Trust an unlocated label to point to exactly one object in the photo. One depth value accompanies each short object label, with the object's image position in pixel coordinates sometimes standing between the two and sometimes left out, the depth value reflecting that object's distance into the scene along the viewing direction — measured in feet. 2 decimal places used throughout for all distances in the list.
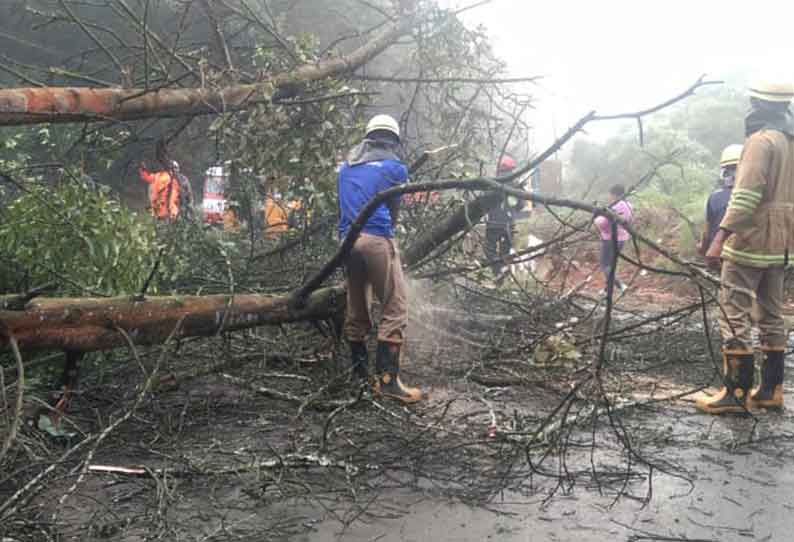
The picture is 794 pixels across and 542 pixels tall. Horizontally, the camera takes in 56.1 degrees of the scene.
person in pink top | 22.74
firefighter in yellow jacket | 13.16
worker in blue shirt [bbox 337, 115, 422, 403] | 13.83
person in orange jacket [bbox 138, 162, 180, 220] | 18.50
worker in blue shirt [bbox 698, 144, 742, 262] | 17.88
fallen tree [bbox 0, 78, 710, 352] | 10.23
